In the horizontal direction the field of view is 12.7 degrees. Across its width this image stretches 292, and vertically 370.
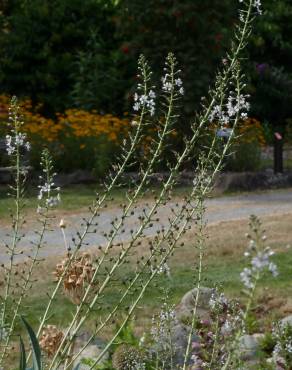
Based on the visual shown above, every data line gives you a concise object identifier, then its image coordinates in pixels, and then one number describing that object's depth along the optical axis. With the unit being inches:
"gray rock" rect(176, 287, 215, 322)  305.7
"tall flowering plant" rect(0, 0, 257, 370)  167.9
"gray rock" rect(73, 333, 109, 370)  250.8
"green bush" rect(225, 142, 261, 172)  689.8
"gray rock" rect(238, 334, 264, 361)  272.1
